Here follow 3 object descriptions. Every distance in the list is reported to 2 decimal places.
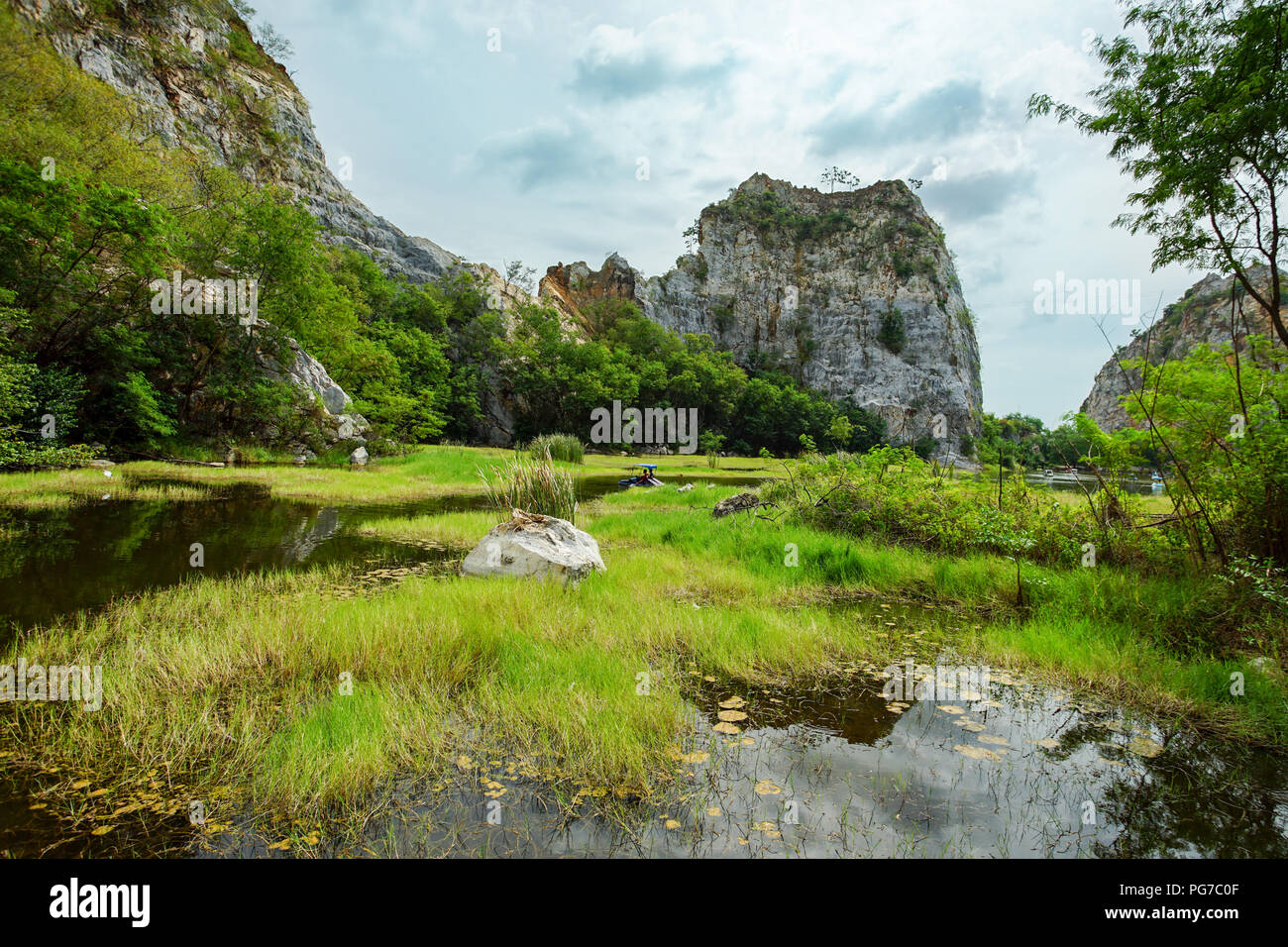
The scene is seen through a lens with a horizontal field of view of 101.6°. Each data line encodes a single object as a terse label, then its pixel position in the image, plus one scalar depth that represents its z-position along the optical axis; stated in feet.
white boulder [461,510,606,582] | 23.57
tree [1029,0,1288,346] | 17.66
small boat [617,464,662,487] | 73.46
